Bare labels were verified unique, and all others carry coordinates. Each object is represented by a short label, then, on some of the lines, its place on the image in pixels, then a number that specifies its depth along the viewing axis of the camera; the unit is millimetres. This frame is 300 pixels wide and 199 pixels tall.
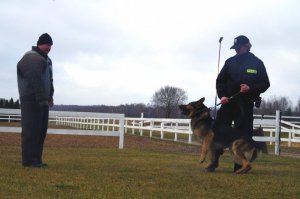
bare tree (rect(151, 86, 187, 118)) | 85688
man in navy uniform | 7398
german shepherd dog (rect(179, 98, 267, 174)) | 7277
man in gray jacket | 7184
